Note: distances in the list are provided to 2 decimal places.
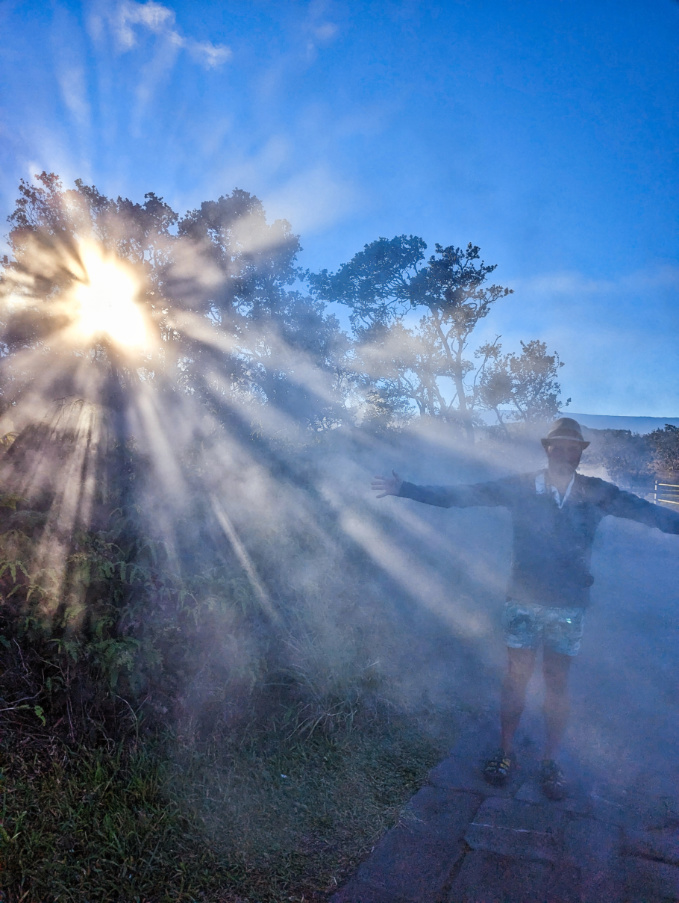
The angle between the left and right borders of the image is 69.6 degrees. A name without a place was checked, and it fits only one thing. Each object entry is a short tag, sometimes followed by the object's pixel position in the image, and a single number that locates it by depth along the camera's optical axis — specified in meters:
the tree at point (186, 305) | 8.64
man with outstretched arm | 2.82
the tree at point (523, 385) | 17.16
